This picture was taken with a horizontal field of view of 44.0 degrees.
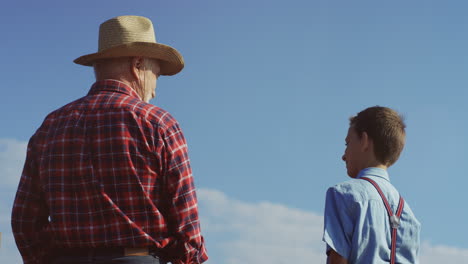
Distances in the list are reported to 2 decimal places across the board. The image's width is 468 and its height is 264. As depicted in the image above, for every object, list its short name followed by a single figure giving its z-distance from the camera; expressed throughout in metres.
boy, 3.77
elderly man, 3.45
